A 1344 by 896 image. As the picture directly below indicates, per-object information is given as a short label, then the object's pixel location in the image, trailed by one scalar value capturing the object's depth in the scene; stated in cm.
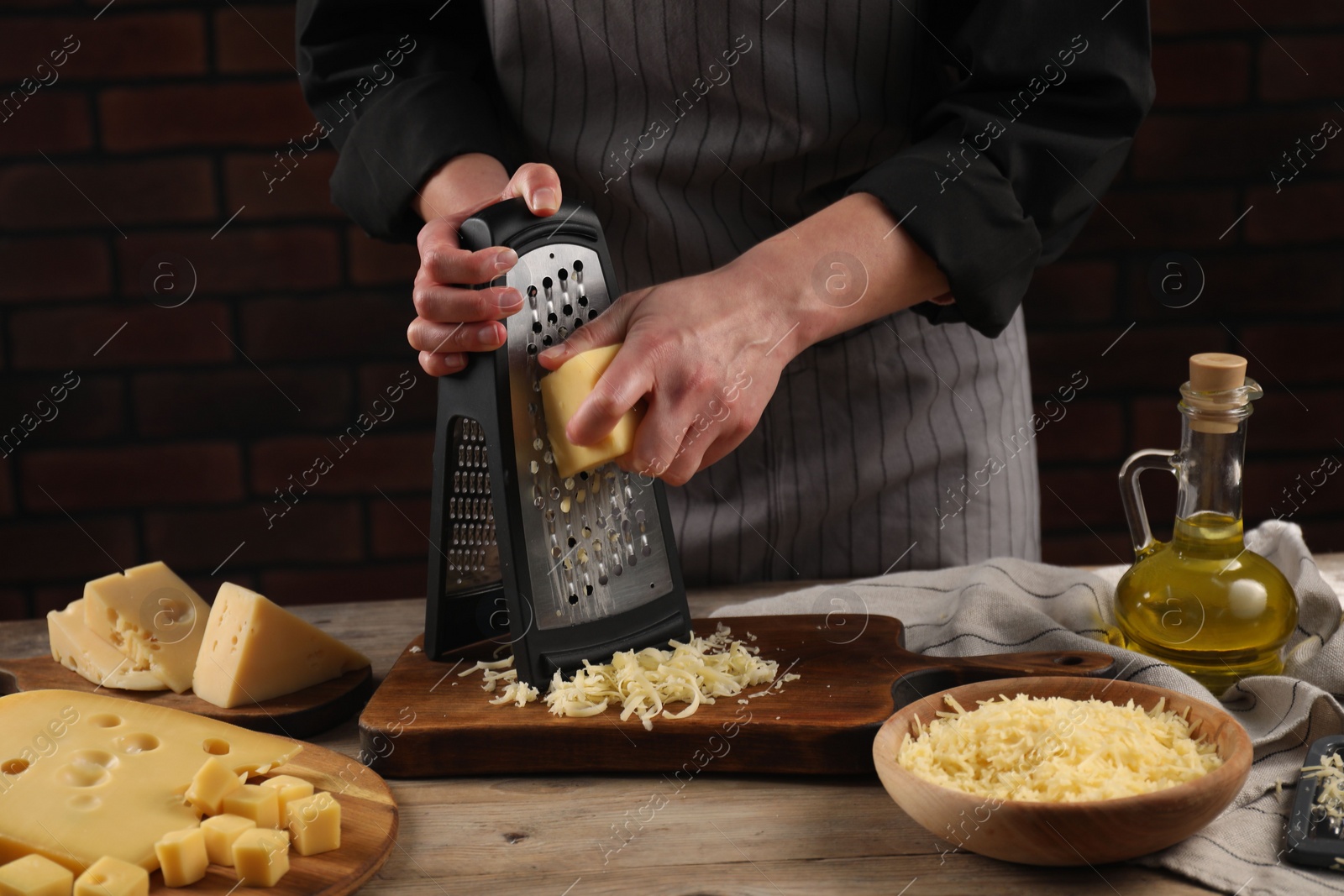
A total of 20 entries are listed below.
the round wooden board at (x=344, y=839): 136
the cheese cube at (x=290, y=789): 140
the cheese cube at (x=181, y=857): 136
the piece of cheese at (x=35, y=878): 134
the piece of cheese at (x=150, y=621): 156
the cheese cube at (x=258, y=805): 139
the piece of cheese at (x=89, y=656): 156
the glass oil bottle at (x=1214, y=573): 148
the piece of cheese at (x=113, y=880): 134
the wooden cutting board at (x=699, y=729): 145
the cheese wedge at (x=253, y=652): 153
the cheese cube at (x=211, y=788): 140
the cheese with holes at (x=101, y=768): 138
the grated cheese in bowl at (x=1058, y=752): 136
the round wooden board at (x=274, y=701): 152
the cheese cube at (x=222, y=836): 137
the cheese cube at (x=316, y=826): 138
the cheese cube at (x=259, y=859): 136
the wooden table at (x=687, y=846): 136
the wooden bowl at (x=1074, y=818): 134
